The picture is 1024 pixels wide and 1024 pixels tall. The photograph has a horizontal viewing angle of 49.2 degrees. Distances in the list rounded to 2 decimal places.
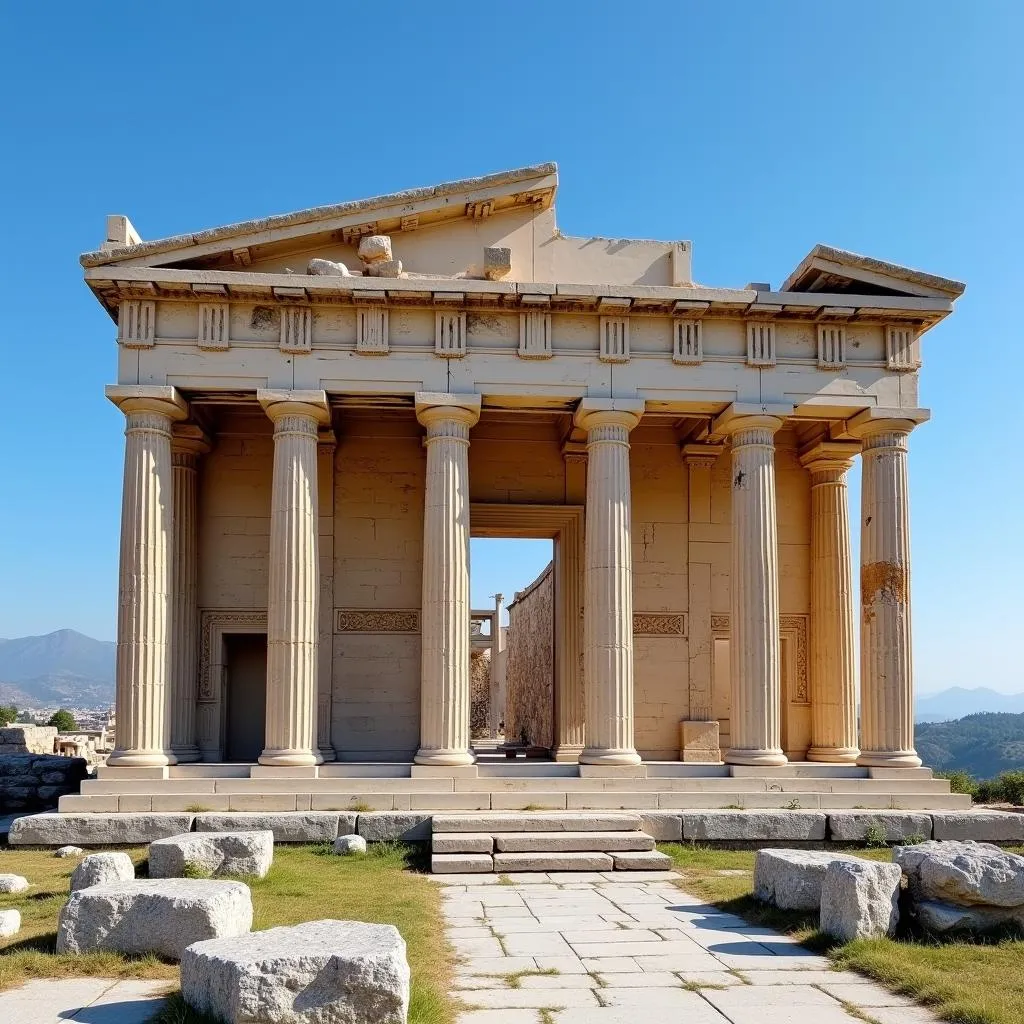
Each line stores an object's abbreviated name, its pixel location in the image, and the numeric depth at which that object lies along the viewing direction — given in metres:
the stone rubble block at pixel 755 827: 16.17
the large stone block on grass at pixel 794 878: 10.30
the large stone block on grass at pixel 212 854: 11.33
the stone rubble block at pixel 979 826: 16.69
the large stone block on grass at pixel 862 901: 9.07
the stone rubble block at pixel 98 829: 15.66
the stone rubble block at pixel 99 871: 10.02
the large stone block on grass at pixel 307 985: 6.34
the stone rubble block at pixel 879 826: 16.53
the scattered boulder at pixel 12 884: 11.40
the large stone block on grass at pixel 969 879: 9.27
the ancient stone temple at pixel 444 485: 17.66
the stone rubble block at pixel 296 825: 15.63
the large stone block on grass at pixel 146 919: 8.20
